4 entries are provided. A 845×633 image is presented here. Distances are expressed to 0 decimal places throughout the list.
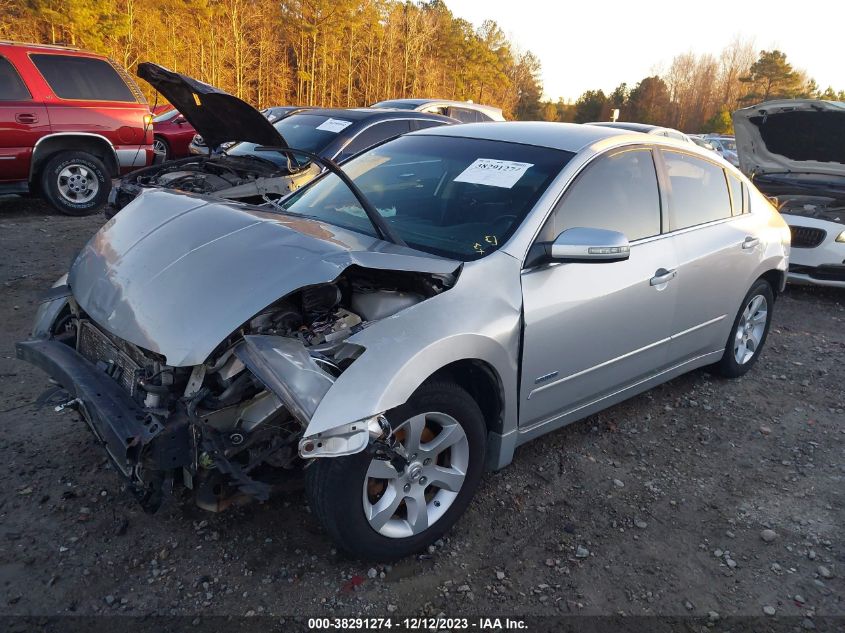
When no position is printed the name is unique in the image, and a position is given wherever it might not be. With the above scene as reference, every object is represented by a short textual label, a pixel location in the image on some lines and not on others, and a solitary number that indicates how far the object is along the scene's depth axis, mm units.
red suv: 7840
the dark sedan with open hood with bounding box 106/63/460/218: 4004
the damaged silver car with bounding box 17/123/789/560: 2307
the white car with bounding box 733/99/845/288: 6848
